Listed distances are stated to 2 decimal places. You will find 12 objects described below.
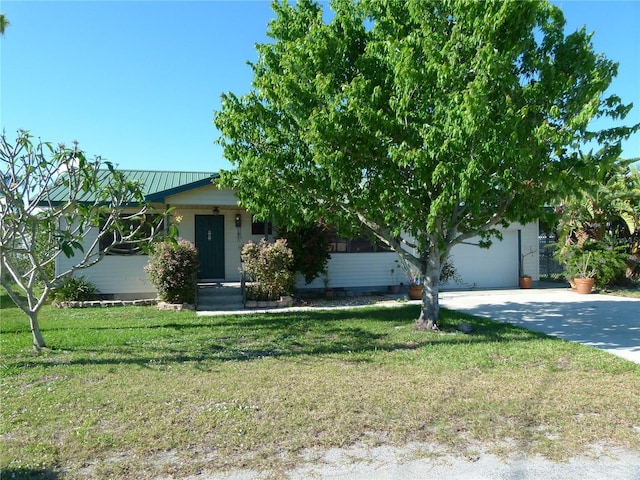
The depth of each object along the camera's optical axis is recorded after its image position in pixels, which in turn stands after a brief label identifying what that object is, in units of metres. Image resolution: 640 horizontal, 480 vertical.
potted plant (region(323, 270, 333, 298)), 13.61
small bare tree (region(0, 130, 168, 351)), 6.47
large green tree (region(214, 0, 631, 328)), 6.38
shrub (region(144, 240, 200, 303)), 11.12
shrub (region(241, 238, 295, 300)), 11.60
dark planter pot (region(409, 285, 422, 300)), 13.06
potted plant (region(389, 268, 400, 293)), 14.37
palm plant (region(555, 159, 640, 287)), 14.32
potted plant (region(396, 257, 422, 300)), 13.11
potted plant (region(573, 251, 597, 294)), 14.08
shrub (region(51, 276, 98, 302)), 11.91
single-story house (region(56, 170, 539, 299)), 12.36
